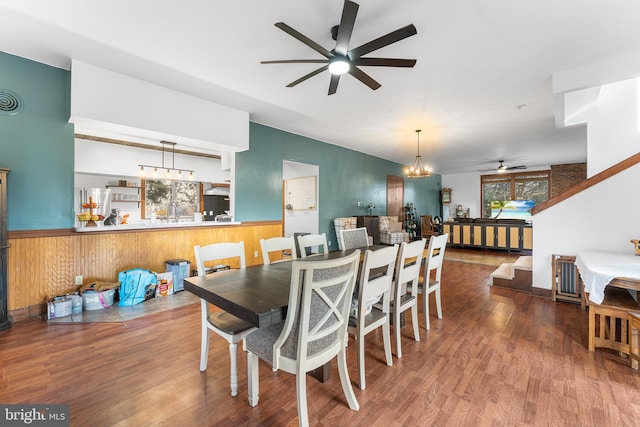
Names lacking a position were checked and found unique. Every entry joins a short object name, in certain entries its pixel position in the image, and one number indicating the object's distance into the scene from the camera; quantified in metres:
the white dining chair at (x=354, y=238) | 3.38
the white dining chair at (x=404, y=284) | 2.22
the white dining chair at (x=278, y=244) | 2.58
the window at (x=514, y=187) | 9.66
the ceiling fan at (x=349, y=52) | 1.92
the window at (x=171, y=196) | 6.84
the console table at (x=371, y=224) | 6.98
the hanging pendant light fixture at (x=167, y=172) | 5.57
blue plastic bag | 3.31
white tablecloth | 2.23
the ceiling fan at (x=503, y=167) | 8.29
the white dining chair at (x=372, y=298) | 1.77
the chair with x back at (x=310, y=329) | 1.35
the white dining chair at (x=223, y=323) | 1.76
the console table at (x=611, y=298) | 2.19
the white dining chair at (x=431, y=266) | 2.60
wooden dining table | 1.38
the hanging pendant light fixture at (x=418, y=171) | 5.62
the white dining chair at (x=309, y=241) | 2.90
